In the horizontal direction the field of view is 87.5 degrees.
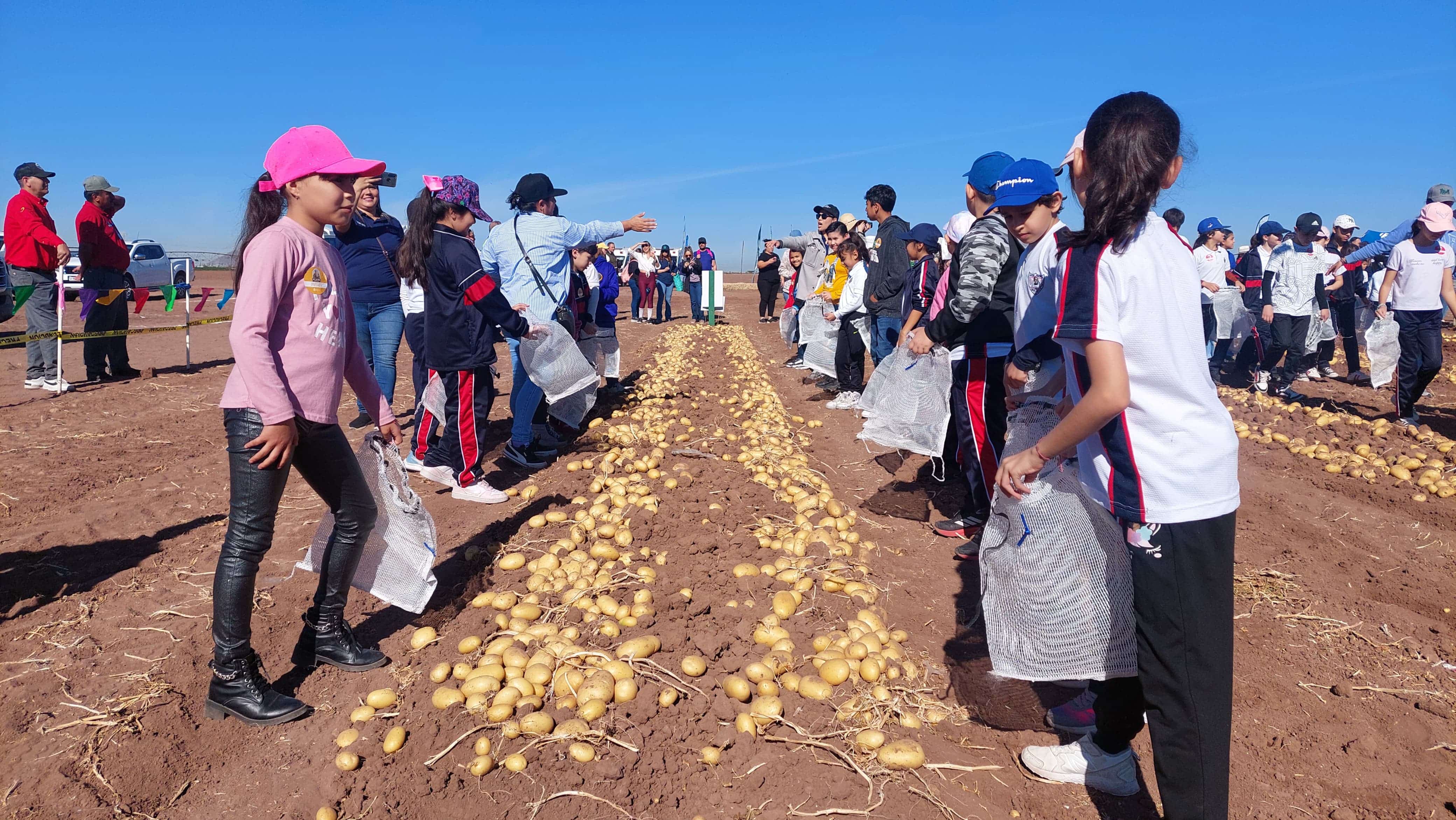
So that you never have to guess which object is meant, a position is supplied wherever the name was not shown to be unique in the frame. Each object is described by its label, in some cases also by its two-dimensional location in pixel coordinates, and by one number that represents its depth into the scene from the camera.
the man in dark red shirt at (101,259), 7.46
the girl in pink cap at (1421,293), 6.45
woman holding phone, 5.46
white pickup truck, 18.31
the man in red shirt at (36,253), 7.11
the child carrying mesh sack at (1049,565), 2.03
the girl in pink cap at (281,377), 2.20
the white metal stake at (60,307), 7.36
